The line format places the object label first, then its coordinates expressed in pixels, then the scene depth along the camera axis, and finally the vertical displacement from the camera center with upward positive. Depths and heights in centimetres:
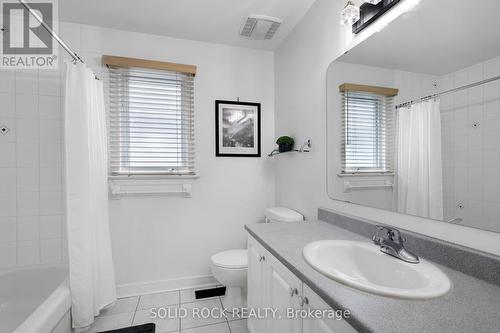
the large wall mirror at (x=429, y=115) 85 +24
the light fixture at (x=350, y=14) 128 +87
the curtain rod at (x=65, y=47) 128 +82
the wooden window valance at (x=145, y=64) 202 +97
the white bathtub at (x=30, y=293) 147 -92
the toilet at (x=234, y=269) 183 -82
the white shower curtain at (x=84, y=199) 161 -21
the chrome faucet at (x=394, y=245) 95 -35
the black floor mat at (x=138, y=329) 166 -118
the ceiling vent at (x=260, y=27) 193 +126
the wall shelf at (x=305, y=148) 188 +16
